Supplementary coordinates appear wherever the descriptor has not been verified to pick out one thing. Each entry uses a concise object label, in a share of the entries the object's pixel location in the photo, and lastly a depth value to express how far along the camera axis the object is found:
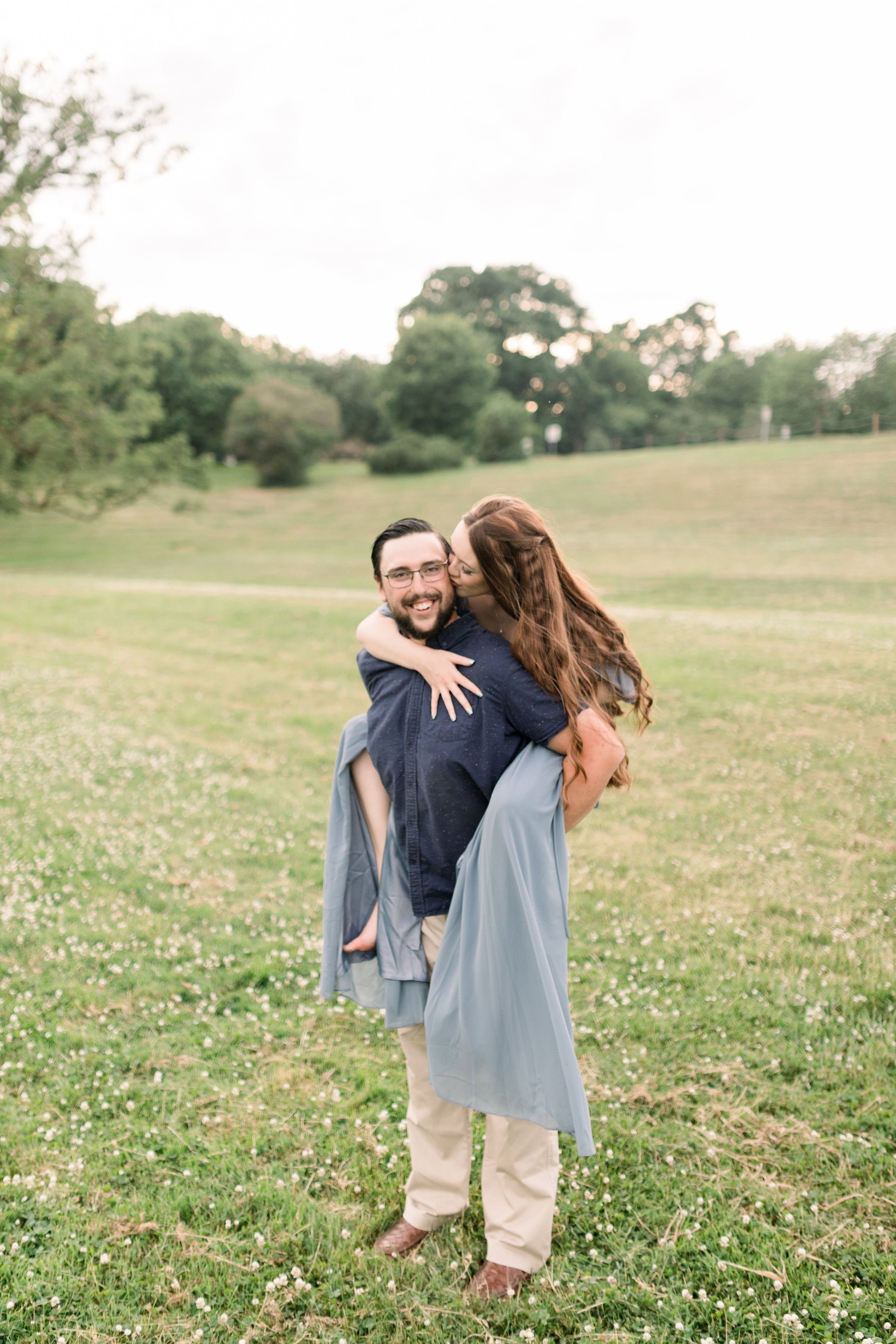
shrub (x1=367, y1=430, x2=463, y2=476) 56.75
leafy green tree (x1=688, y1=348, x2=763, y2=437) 80.12
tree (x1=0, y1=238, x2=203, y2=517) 30.88
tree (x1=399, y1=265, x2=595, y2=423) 81.31
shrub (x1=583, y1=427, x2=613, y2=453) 73.19
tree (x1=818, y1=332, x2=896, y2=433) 60.66
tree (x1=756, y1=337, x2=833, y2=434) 64.38
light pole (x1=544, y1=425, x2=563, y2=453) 59.84
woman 2.63
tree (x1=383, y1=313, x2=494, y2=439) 64.25
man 2.67
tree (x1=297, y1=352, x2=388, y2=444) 75.81
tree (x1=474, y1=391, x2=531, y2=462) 57.44
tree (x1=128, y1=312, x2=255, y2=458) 59.84
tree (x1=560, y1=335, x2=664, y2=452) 79.12
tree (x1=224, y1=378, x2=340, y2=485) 55.19
